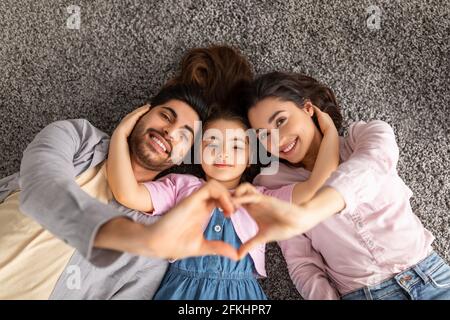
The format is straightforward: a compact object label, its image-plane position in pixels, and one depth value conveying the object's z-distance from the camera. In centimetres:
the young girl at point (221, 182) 114
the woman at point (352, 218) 105
